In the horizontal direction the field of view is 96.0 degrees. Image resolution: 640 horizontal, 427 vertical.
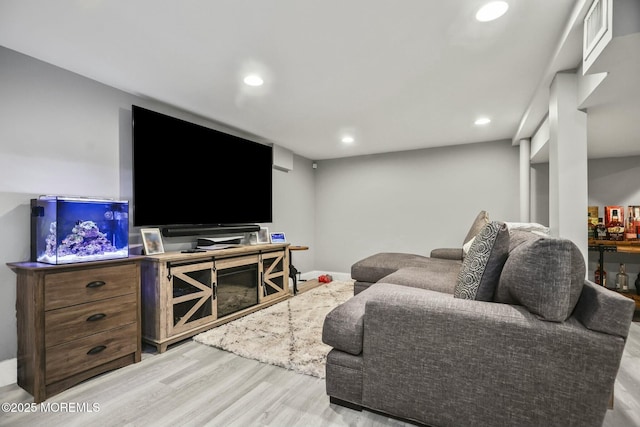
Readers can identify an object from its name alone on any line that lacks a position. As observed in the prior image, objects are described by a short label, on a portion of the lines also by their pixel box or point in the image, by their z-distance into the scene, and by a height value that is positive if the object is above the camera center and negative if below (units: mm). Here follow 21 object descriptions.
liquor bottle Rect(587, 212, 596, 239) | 3584 -216
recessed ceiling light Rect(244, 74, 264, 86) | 2293 +1102
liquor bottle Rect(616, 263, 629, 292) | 3555 -829
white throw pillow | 2131 -113
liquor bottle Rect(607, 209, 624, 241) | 3487 -182
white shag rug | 2080 -1054
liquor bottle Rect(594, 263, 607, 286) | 3387 -802
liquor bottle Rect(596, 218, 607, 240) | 3548 -235
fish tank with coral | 1868 -98
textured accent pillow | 1424 -261
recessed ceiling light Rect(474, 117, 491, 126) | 3261 +1074
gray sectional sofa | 1085 -560
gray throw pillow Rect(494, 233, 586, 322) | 1132 -256
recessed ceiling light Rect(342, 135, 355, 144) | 3971 +1070
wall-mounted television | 2547 +396
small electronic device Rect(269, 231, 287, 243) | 4120 -329
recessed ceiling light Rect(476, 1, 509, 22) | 1506 +1095
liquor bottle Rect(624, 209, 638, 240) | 3520 -212
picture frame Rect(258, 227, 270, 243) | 3931 -284
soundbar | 2809 -164
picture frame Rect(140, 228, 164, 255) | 2533 -232
